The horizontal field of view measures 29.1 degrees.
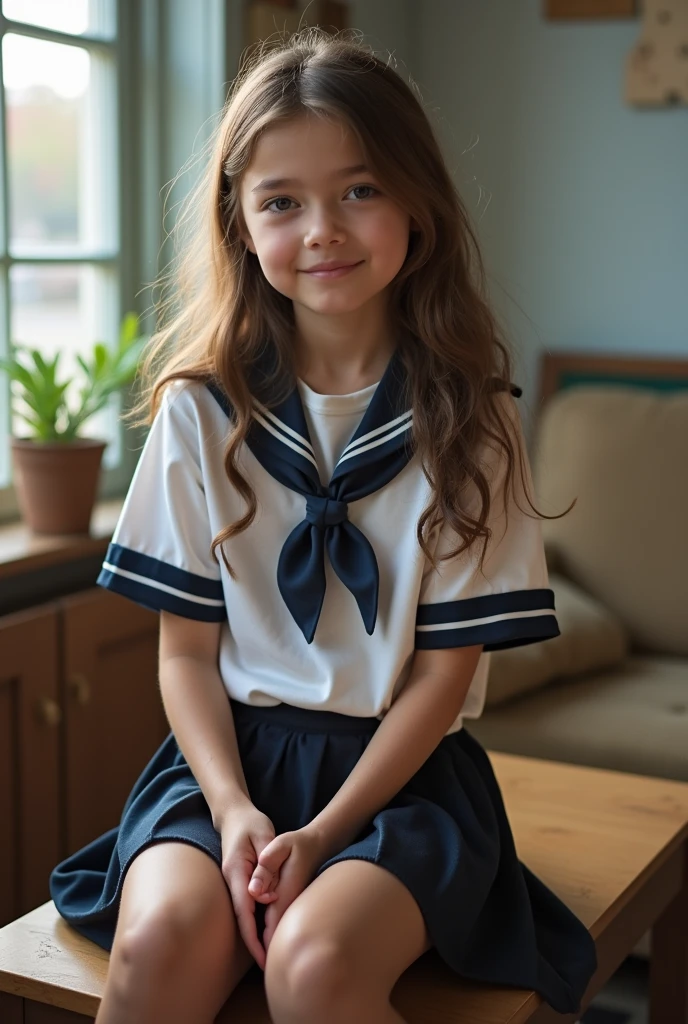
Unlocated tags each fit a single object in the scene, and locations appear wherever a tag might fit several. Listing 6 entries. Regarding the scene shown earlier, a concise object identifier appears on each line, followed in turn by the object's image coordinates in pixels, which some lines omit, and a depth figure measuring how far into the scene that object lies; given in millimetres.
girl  1271
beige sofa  2166
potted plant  2080
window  2275
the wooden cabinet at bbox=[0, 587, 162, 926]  1947
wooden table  1217
